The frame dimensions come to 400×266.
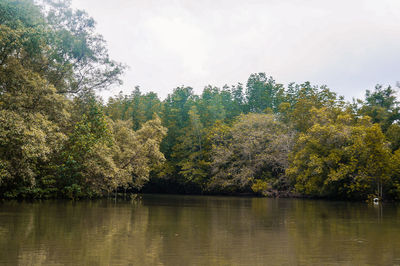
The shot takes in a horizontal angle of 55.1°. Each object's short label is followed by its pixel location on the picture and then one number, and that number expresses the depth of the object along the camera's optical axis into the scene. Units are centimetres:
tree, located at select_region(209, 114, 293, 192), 4434
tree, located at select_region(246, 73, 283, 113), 6538
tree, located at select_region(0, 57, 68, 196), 1862
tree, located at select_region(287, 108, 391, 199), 3244
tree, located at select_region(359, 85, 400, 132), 4138
